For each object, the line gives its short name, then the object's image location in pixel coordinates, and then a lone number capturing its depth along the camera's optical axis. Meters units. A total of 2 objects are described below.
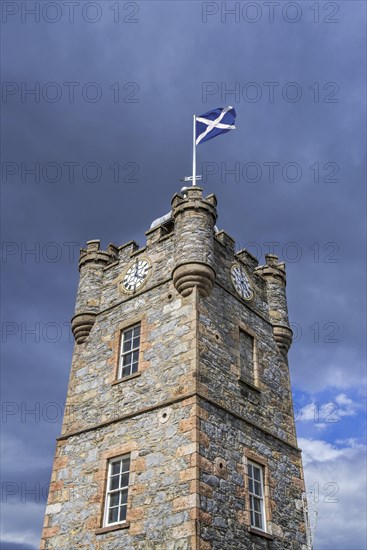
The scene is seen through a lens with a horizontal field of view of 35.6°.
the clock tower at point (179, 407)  13.79
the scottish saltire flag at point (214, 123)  20.08
